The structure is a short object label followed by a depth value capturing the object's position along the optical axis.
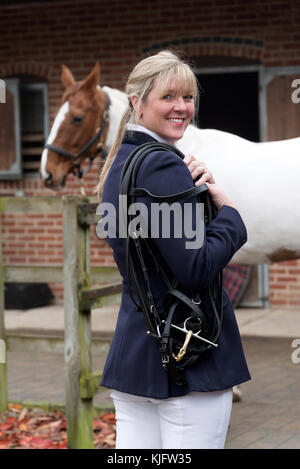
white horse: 8.91
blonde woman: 3.91
